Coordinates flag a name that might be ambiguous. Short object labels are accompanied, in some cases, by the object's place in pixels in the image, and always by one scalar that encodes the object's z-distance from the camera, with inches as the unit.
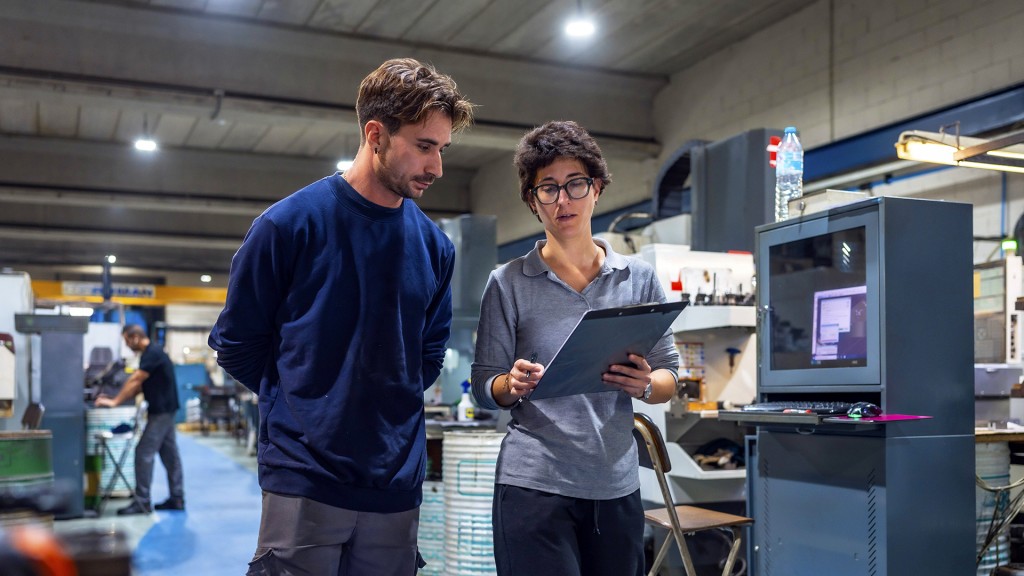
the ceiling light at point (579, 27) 292.4
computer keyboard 107.7
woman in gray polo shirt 66.7
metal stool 309.6
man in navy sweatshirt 57.7
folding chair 110.7
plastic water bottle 145.6
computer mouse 105.3
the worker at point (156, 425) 304.8
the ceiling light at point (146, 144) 409.2
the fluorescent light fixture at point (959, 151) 181.3
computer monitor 111.9
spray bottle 201.2
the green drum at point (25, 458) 193.6
